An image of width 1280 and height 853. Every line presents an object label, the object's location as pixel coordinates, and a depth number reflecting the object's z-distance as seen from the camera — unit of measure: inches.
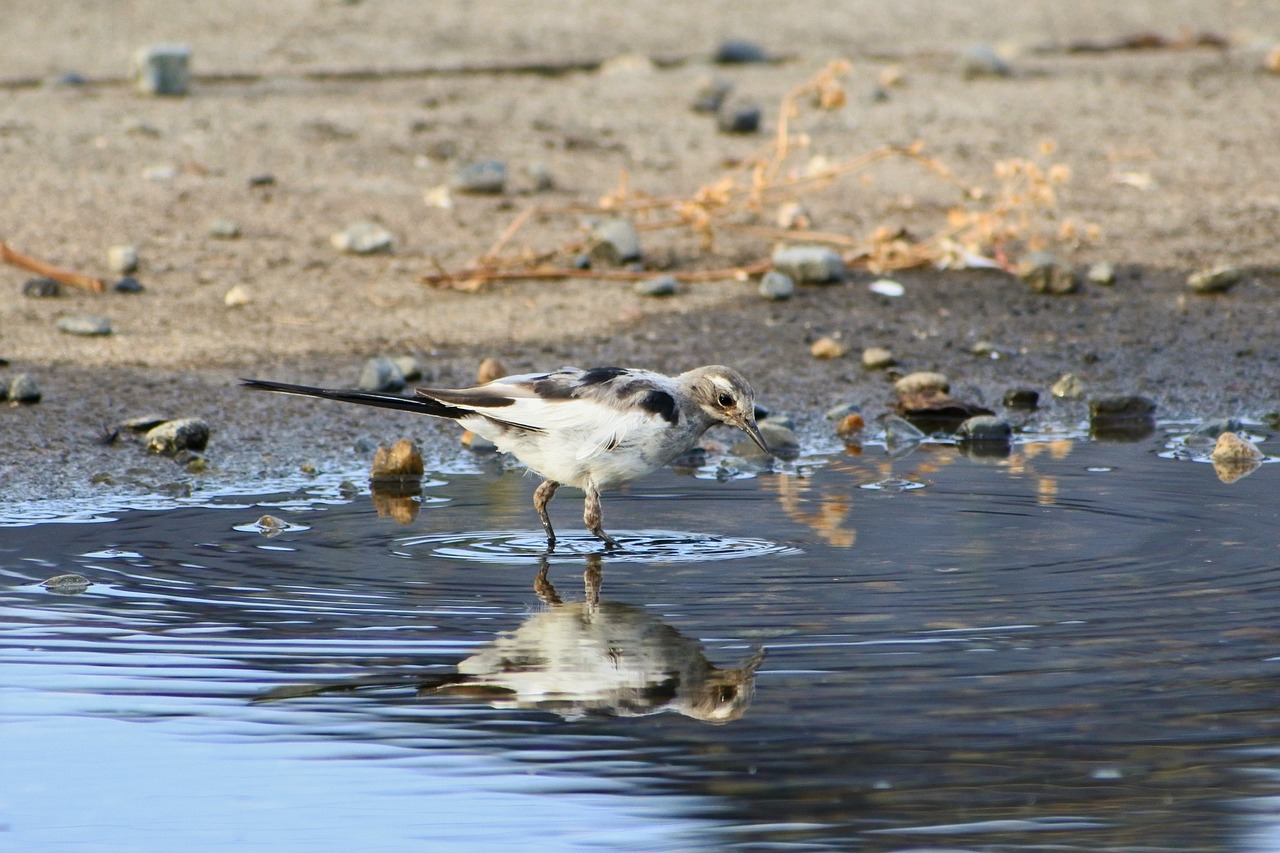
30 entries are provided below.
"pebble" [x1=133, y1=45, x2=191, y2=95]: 903.1
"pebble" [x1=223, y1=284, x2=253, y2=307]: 661.9
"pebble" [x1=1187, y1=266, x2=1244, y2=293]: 697.6
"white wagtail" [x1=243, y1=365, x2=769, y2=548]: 430.3
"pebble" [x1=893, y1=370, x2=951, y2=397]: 593.6
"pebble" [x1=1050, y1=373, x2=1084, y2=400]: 604.7
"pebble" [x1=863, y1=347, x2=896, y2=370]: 625.3
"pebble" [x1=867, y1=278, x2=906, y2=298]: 692.1
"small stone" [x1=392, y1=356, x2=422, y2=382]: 583.2
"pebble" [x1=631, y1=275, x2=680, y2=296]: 687.1
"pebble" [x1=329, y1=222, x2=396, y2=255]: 717.3
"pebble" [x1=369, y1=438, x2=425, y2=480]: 508.7
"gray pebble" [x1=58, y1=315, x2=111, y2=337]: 620.7
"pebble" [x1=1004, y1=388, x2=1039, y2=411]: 598.2
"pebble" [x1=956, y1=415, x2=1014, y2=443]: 558.3
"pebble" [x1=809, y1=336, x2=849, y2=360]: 633.0
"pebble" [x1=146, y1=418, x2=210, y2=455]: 524.1
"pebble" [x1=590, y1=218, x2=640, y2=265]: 710.5
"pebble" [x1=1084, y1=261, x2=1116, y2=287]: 706.8
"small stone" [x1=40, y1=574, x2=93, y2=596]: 389.7
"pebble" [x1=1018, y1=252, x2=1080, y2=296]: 696.4
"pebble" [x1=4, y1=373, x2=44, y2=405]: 547.5
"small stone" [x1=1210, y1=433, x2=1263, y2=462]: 522.6
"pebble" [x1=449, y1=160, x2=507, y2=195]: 789.9
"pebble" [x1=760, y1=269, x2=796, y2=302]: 682.2
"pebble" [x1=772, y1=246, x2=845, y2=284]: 695.7
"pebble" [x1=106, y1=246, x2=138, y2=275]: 682.8
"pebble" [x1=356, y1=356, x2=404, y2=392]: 571.2
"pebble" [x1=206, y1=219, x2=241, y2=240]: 725.3
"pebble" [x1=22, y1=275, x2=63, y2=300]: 652.7
